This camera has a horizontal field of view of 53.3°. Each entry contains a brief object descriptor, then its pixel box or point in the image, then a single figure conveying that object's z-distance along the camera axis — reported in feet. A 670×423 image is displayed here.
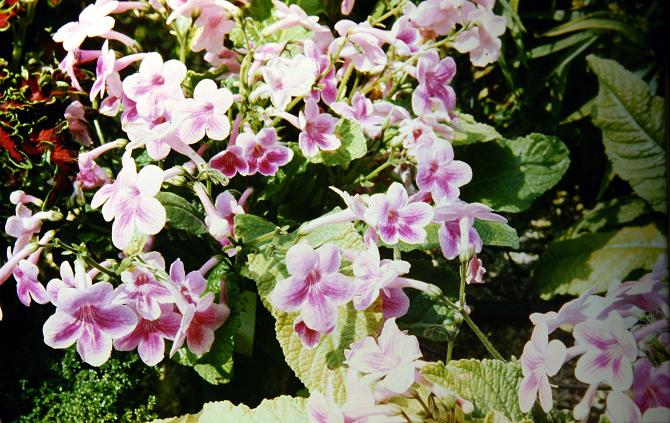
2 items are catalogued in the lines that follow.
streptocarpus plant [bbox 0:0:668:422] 2.78
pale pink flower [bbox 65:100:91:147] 3.76
